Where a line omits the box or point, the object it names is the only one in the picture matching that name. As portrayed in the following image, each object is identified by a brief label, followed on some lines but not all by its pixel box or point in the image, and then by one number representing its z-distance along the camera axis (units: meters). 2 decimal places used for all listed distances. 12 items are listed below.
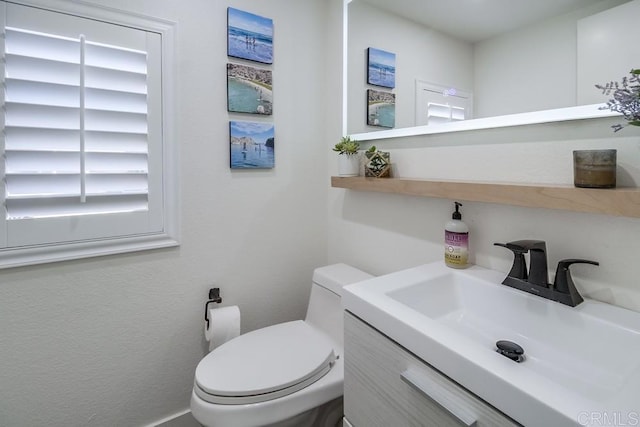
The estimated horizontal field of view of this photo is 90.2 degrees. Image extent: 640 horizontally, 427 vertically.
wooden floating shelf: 0.68
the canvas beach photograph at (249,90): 1.46
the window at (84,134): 1.09
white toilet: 1.02
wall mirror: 0.82
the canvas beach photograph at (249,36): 1.45
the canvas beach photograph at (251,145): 1.49
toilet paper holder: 1.47
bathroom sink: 0.49
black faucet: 0.79
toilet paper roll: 1.36
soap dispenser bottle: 1.05
